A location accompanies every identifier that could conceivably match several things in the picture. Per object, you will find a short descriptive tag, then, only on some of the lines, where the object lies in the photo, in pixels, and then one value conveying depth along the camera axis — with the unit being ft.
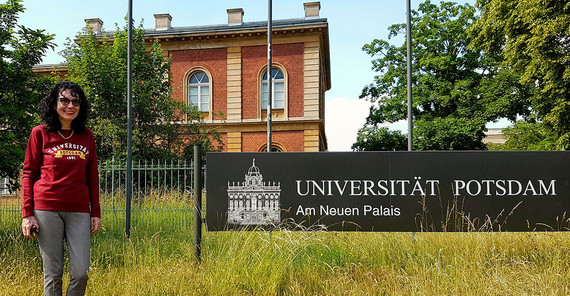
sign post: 17.97
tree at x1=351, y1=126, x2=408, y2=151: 86.99
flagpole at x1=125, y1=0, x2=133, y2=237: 26.58
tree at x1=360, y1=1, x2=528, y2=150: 79.66
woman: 11.30
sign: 17.92
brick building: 80.59
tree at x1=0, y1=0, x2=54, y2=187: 24.18
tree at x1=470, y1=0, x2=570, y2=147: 56.85
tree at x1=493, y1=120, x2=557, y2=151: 71.29
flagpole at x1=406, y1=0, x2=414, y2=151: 30.66
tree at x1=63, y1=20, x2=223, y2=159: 50.52
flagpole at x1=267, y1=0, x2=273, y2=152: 41.63
